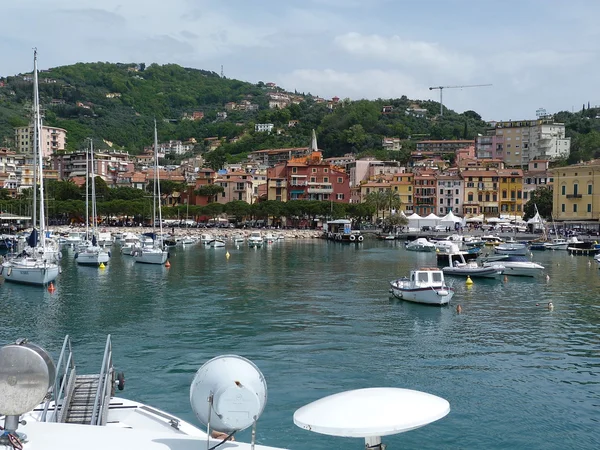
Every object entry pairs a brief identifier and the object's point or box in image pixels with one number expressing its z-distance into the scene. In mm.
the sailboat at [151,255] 48812
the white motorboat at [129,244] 57344
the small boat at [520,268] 42531
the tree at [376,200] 105706
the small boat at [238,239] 79750
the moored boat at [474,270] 40875
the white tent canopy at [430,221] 91000
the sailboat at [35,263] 35469
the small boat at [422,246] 69500
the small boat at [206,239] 75438
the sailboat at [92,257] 47156
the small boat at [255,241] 75169
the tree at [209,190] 115188
